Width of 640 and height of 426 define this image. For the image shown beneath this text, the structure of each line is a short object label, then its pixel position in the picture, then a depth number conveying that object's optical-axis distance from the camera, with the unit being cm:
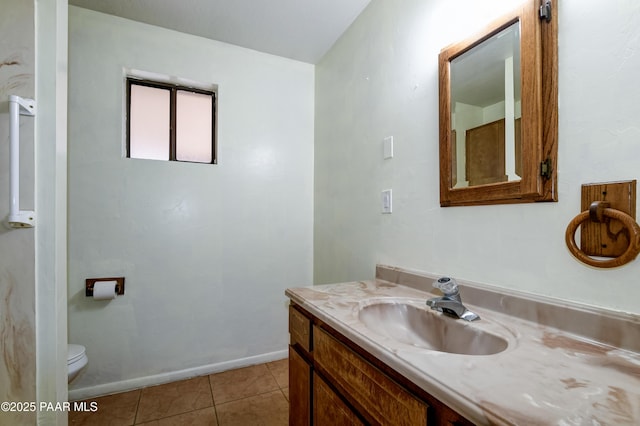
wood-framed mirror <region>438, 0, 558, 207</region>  89
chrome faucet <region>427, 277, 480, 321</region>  96
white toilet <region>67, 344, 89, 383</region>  155
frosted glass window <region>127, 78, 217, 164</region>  215
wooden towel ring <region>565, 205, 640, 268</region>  70
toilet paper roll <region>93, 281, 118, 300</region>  185
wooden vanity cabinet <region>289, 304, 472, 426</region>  64
